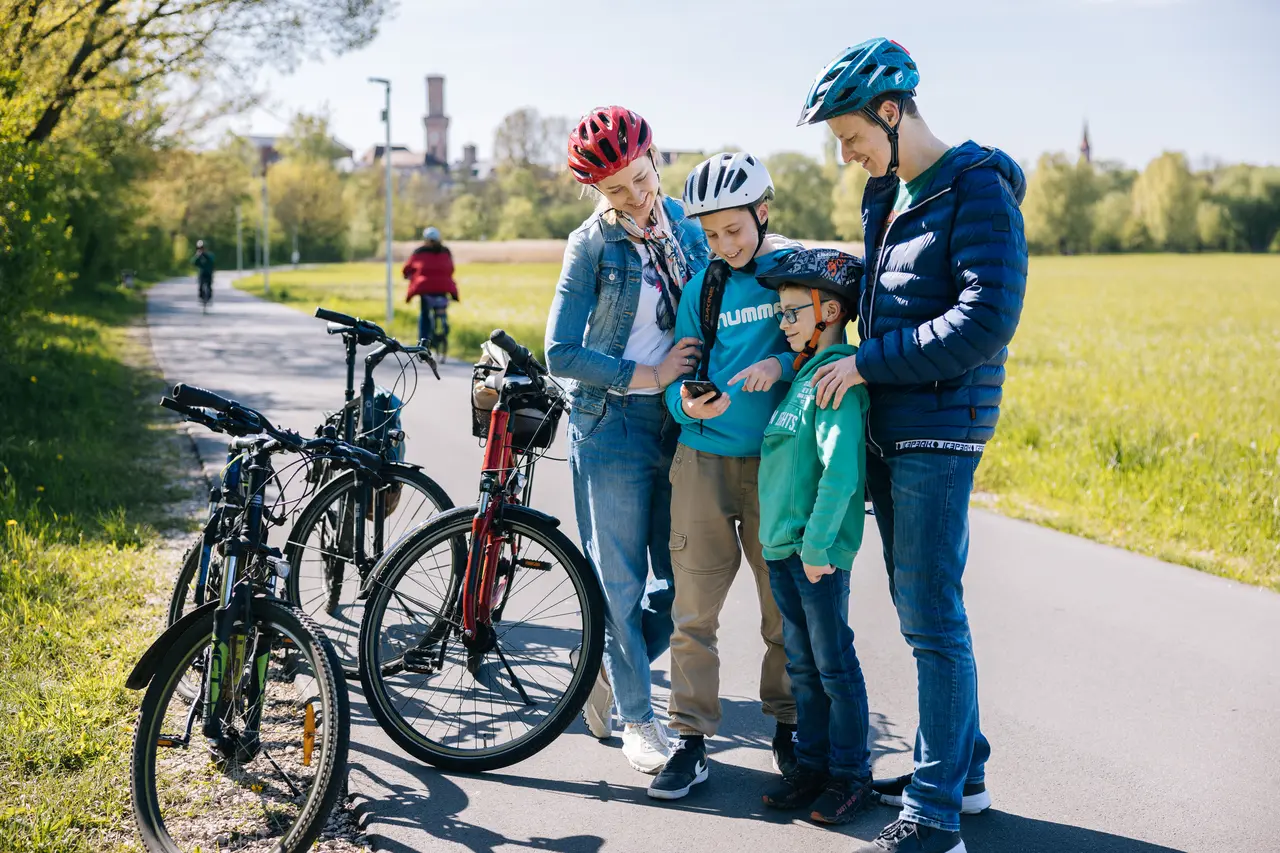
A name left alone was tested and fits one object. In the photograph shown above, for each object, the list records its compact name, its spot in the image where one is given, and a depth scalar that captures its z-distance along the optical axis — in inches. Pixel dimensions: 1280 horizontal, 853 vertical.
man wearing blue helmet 116.3
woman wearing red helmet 143.4
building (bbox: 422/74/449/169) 7175.2
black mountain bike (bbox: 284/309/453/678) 180.2
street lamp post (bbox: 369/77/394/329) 1008.8
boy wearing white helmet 135.1
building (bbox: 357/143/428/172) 6735.7
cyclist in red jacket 668.7
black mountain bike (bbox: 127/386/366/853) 122.7
